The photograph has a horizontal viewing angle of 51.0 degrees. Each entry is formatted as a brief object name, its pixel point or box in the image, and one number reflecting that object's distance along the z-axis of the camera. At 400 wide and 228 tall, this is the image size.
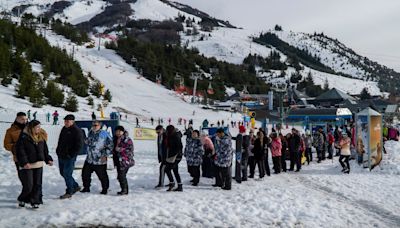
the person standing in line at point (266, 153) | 12.45
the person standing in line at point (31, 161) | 6.79
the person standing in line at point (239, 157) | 10.86
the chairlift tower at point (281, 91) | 30.41
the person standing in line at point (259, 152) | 12.20
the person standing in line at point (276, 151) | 13.59
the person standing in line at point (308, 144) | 17.02
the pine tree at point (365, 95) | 127.31
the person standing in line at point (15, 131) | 7.43
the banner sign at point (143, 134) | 18.22
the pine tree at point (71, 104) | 31.95
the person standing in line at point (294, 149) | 14.70
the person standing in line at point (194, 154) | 10.14
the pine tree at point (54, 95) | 32.03
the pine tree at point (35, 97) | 29.75
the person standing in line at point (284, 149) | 14.69
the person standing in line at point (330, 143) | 18.63
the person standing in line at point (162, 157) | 9.34
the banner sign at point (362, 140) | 14.66
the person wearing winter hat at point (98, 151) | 8.17
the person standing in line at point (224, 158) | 9.86
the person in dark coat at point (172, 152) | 9.23
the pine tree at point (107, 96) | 41.91
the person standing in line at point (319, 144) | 17.94
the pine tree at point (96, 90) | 41.31
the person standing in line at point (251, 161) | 12.32
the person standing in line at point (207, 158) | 10.63
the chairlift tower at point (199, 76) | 75.74
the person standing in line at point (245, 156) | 11.45
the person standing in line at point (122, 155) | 8.45
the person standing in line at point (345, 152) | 13.78
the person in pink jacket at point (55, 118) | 22.25
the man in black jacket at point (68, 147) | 7.73
